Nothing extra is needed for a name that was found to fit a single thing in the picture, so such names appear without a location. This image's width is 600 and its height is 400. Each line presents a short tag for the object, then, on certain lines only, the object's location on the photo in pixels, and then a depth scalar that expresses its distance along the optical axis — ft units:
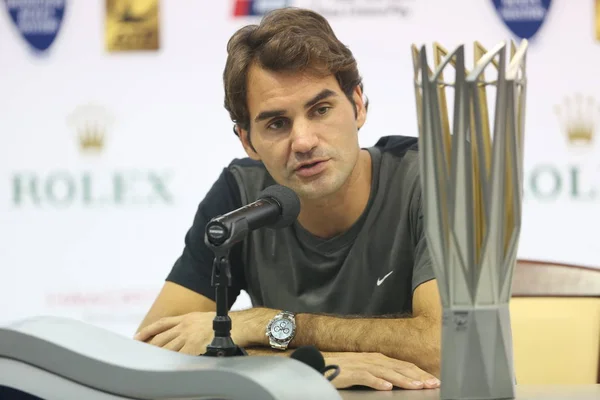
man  16.19
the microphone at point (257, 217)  14.54
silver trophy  13.62
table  14.25
